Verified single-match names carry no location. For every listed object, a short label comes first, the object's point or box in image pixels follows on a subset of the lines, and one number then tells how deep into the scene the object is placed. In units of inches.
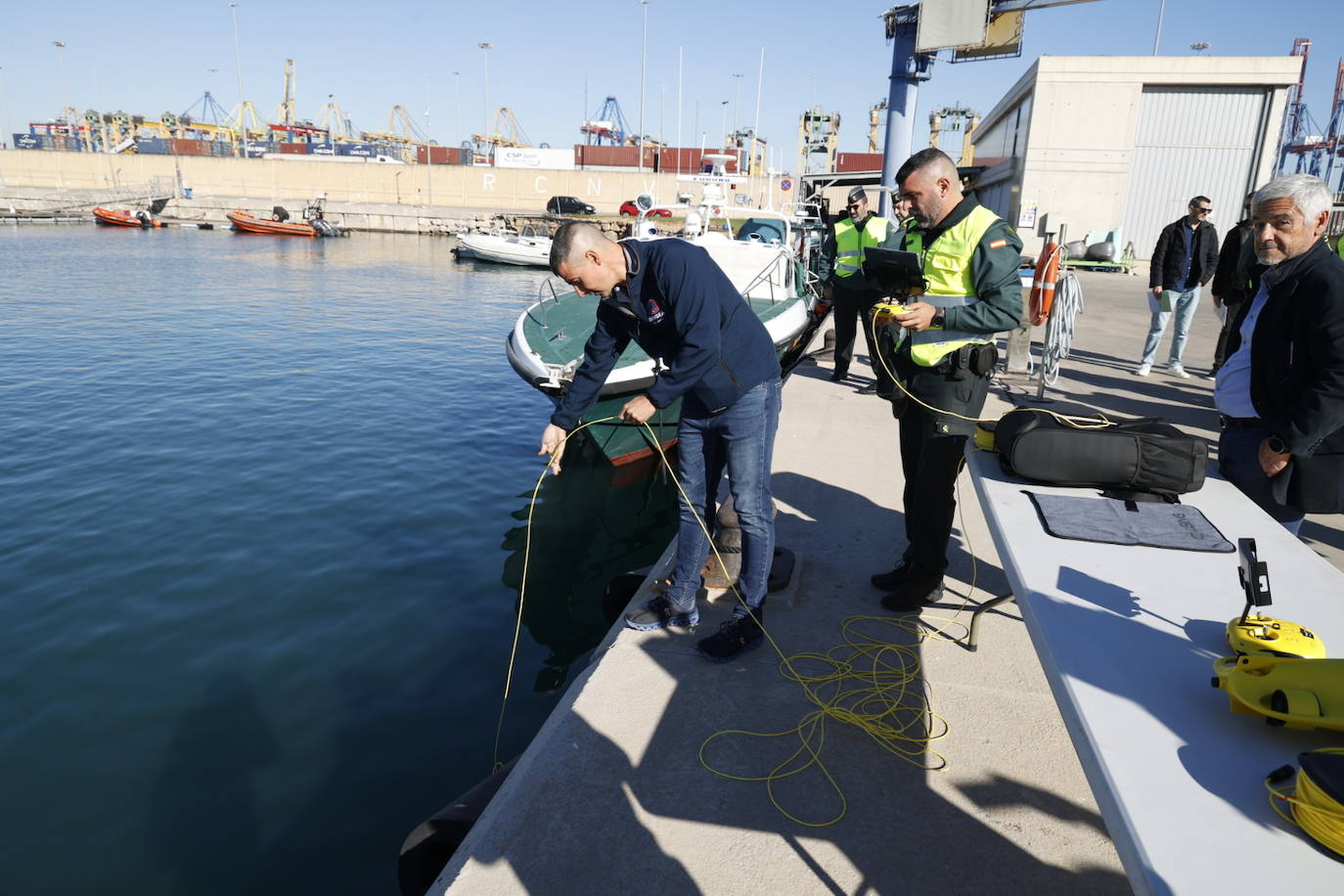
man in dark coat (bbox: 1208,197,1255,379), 243.8
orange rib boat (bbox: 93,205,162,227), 1638.8
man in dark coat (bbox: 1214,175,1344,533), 95.5
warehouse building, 877.2
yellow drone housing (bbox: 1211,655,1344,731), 55.7
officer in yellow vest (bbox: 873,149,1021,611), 125.1
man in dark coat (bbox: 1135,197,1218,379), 293.3
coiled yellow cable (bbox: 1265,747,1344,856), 47.4
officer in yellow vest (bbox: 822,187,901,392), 290.7
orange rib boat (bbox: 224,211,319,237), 1581.0
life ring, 302.7
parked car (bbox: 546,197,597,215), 1772.5
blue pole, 368.2
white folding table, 48.5
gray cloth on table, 90.4
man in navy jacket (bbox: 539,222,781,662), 116.0
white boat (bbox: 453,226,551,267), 1232.2
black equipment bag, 103.4
